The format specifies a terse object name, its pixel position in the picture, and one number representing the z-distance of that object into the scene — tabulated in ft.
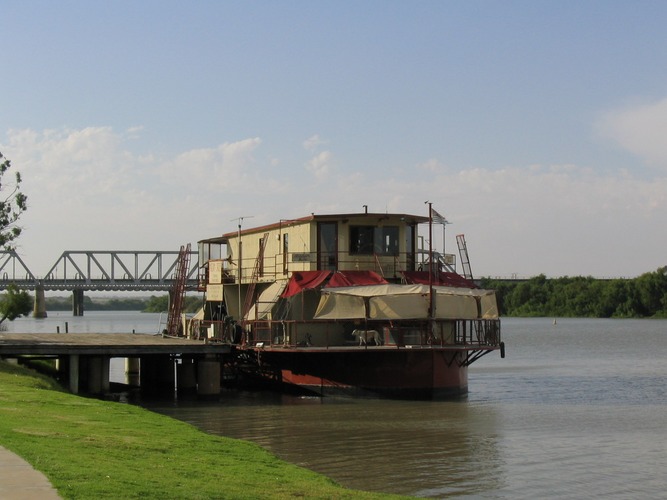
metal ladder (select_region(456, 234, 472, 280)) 122.01
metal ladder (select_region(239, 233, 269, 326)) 129.90
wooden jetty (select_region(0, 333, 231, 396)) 114.62
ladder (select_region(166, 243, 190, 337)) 156.04
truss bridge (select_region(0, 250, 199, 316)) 513.53
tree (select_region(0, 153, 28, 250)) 148.46
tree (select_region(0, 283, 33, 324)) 224.74
